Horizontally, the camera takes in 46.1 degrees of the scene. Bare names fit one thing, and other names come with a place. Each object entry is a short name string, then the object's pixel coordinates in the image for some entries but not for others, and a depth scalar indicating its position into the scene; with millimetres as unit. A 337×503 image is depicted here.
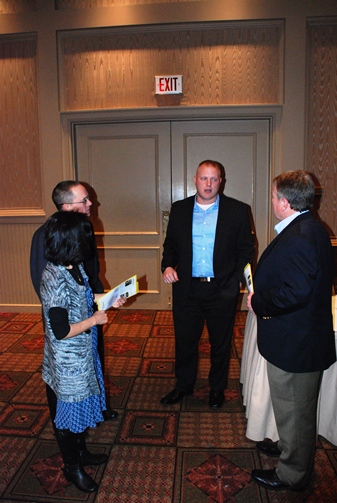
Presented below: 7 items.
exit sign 4539
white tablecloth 2227
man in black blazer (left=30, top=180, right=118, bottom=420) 2123
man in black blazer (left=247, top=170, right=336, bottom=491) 1689
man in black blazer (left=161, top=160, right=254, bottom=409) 2680
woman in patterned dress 1727
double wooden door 4770
